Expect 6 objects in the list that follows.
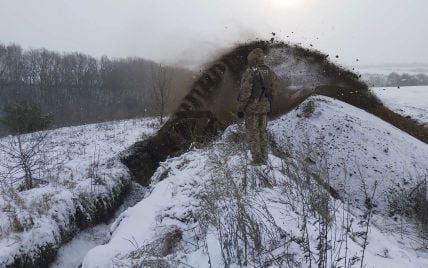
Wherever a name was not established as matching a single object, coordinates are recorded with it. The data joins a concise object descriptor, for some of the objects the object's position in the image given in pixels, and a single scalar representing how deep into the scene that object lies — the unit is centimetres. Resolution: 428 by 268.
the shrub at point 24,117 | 1792
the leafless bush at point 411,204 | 769
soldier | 711
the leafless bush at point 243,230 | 421
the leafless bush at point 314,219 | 391
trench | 690
